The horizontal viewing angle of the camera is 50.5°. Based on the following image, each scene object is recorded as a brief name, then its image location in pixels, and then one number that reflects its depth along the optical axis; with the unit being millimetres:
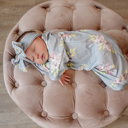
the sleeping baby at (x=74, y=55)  854
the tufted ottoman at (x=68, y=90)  867
